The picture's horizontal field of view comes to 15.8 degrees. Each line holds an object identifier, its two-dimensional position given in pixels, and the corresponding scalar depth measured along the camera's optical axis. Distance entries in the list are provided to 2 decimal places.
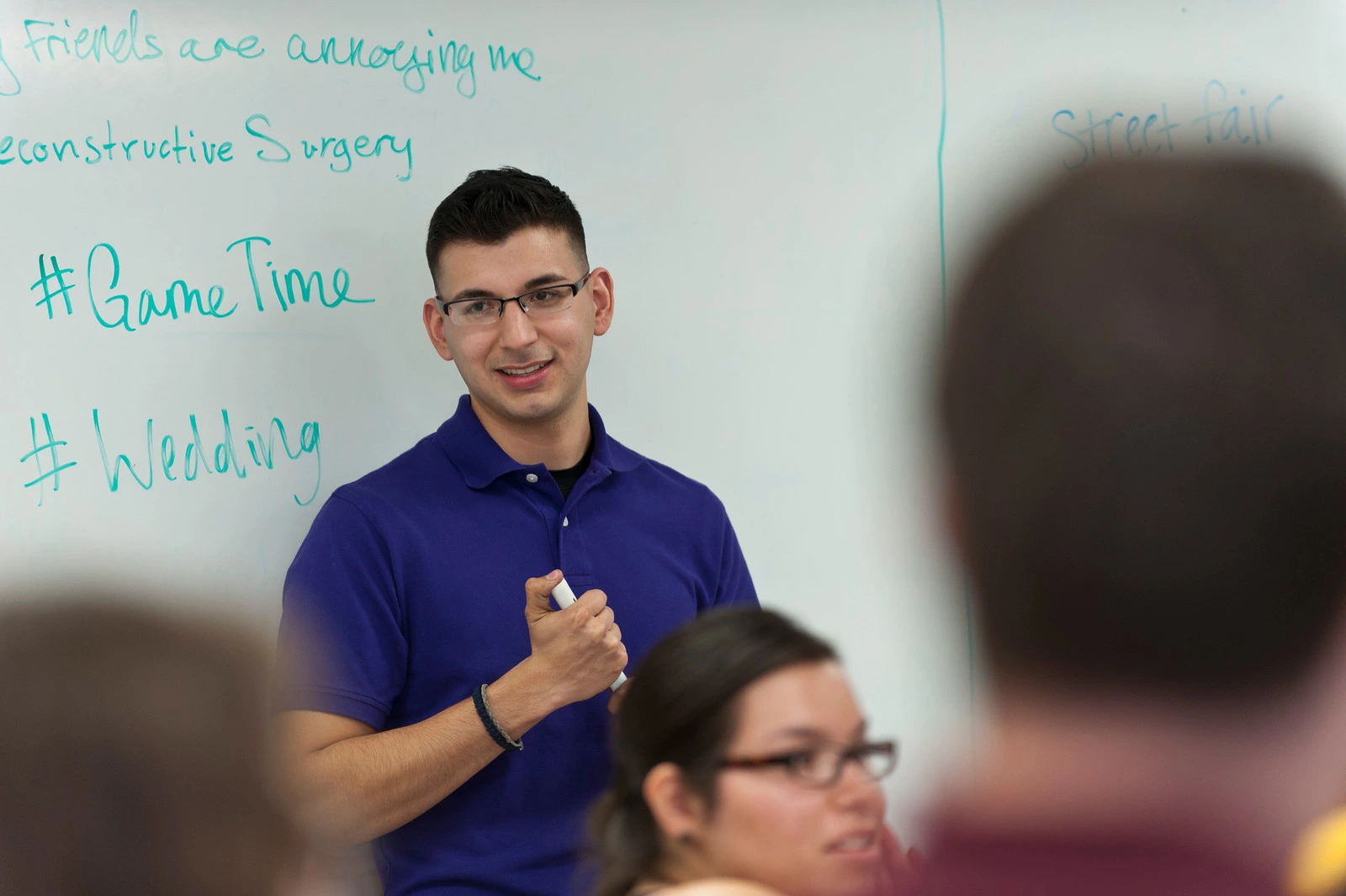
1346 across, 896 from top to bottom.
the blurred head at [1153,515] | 2.03
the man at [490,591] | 4.07
